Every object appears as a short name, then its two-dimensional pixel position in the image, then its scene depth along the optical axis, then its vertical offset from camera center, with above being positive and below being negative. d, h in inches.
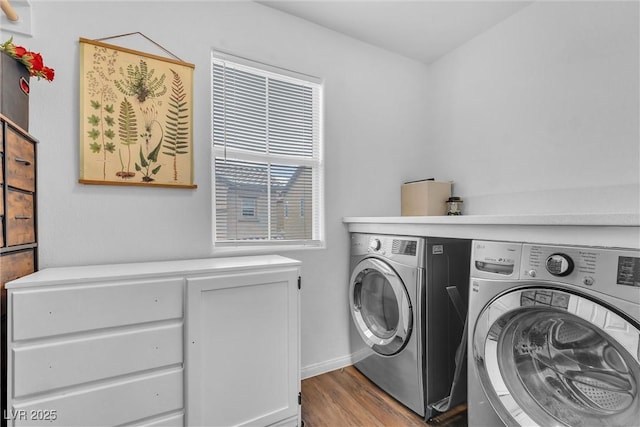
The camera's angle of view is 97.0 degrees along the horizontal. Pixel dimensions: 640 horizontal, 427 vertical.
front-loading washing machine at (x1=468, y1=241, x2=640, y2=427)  35.8 -18.9
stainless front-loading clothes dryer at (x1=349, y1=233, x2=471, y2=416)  62.9 -24.2
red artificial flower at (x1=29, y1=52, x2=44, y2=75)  49.8 +26.8
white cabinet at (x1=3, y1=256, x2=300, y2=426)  41.8 -22.4
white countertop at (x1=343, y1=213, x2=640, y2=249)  35.8 -2.6
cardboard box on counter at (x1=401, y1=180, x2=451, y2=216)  91.5 +5.0
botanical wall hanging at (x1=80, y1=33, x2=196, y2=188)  58.8 +21.1
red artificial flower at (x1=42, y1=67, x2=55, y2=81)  51.2 +25.5
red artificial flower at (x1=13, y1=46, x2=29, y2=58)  48.2 +27.7
